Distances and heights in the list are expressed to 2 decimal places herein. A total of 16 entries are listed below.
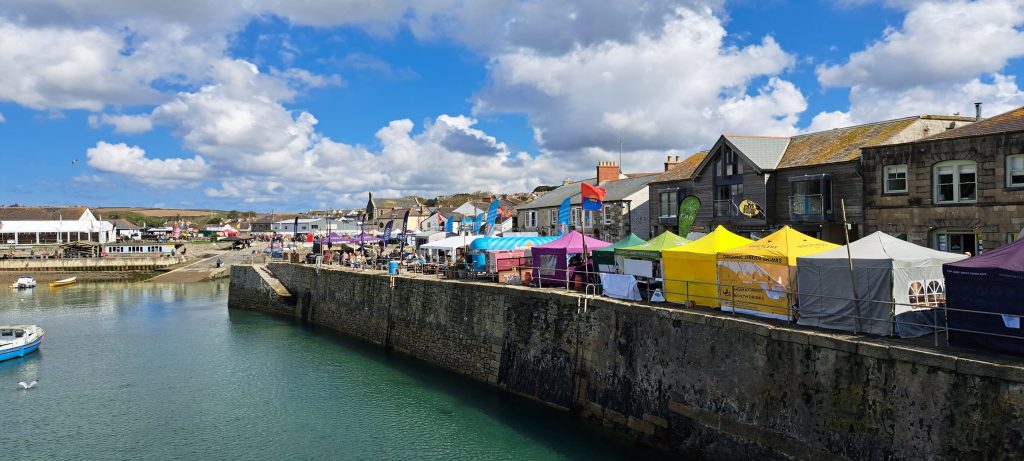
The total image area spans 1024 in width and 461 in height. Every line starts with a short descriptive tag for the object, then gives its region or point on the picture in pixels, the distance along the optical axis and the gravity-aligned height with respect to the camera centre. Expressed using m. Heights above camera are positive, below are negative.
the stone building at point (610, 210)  40.78 +1.04
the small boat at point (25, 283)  63.78 -4.95
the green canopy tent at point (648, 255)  20.92 -1.08
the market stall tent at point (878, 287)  13.69 -1.58
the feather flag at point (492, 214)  33.68 +0.69
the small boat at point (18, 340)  30.89 -5.37
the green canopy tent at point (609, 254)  22.89 -1.12
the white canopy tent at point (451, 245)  34.38 -1.00
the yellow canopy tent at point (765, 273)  16.06 -1.40
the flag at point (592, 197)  23.31 +1.05
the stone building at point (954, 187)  19.62 +1.07
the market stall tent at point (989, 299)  11.47 -1.58
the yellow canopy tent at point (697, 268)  18.28 -1.39
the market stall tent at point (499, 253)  27.80 -1.21
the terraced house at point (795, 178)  25.69 +2.03
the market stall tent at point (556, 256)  24.45 -1.24
